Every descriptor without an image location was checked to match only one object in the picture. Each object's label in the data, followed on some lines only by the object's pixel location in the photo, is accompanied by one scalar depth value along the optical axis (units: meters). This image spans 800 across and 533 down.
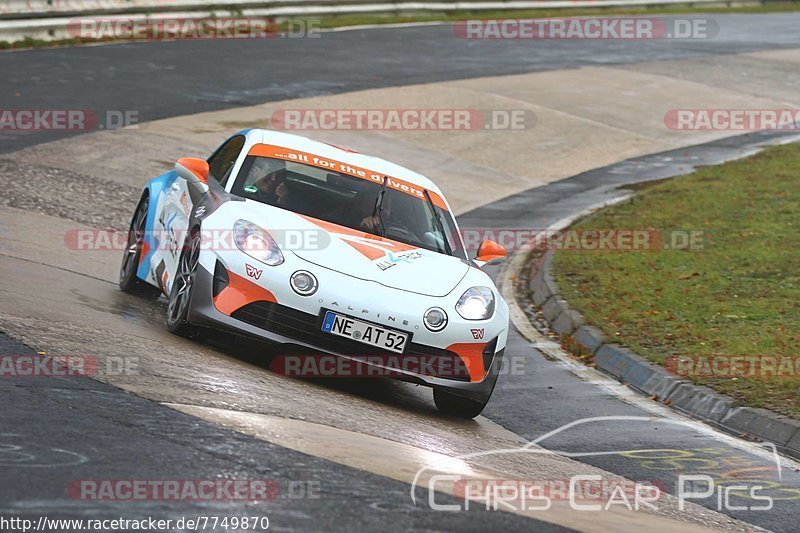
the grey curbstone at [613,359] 20.09
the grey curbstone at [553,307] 23.56
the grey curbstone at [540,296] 24.81
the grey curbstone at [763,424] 16.28
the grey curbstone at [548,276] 24.91
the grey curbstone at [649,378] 18.80
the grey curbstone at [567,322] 22.45
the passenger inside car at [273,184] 17.12
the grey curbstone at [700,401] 17.59
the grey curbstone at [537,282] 25.67
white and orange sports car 14.90
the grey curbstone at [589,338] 21.20
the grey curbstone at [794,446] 15.96
